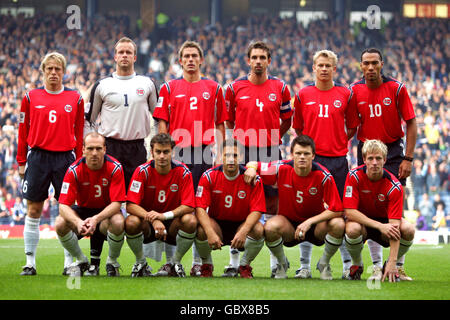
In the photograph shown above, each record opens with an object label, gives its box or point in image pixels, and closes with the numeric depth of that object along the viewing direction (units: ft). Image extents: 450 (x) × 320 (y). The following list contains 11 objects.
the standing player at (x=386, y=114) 45.24
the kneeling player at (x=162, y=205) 40.42
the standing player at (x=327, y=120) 44.27
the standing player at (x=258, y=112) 44.55
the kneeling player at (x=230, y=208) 41.29
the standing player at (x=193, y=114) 44.06
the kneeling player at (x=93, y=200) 40.42
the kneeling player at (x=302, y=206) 41.06
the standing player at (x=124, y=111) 44.73
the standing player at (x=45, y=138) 43.57
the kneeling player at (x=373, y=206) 40.55
